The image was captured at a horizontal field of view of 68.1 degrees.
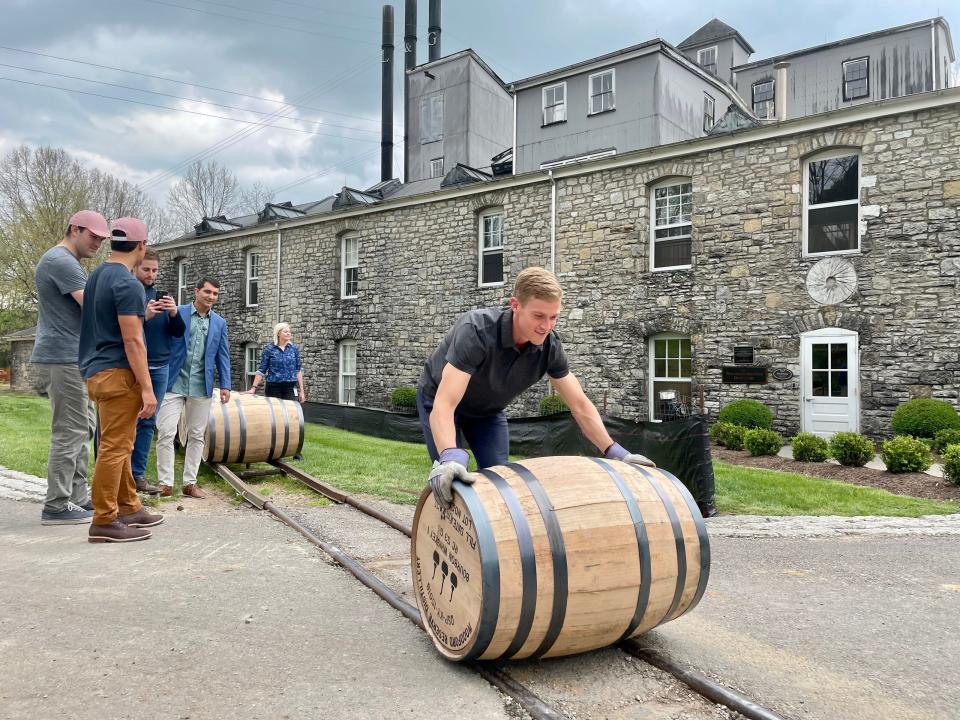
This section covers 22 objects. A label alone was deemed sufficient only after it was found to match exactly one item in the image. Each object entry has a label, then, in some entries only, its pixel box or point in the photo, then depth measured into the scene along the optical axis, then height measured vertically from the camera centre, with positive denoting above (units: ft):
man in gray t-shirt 16.28 +0.52
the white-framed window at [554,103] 67.82 +26.13
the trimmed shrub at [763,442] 36.11 -3.35
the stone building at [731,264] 40.29 +7.71
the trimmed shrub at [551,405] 49.52 -2.05
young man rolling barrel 10.36 -0.03
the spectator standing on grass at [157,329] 18.30 +1.19
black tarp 22.16 -2.43
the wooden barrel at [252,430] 24.80 -1.96
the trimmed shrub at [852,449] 31.40 -3.23
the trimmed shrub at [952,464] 26.63 -3.28
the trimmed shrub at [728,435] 39.01 -3.27
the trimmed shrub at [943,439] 33.68 -2.99
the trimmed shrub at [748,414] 42.73 -2.27
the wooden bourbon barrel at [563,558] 8.54 -2.27
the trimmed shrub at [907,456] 29.17 -3.24
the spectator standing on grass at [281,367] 31.22 +0.34
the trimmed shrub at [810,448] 32.94 -3.34
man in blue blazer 20.75 -0.23
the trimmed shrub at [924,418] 36.96 -2.15
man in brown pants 14.83 +0.04
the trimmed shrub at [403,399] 60.59 -2.03
